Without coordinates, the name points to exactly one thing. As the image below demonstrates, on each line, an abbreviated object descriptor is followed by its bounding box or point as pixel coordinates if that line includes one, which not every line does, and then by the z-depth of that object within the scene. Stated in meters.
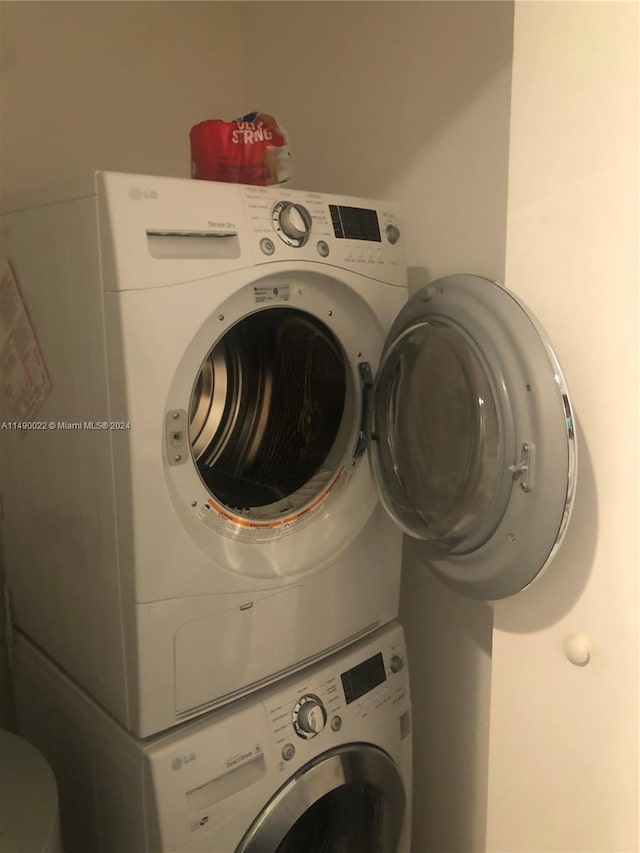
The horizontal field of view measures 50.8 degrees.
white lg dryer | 0.82
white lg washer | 0.93
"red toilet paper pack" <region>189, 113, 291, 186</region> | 1.07
